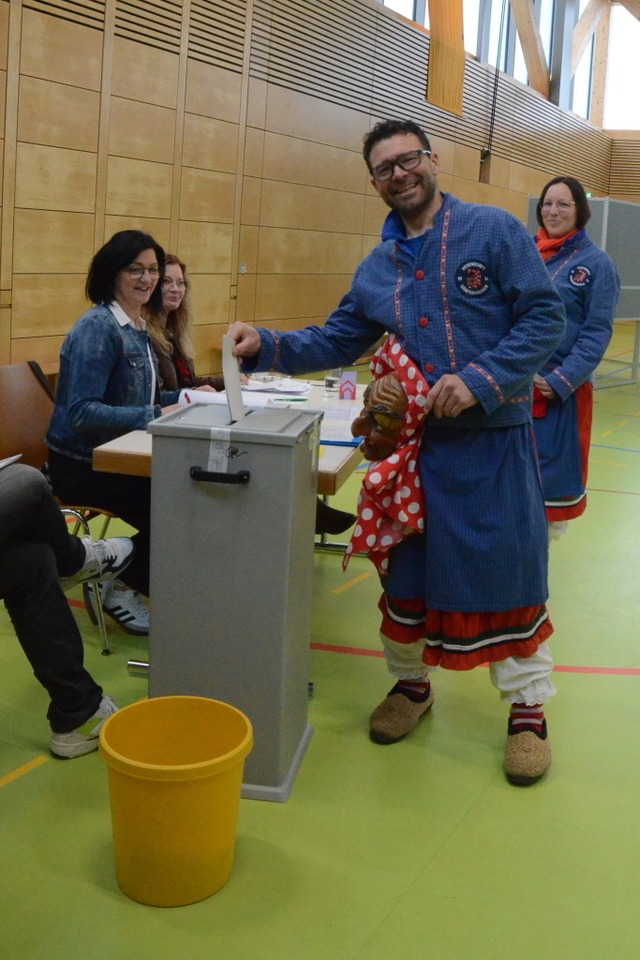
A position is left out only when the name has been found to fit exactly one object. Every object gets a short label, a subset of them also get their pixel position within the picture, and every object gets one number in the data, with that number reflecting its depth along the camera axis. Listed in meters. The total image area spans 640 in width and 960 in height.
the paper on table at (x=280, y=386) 3.85
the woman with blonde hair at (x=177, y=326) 3.87
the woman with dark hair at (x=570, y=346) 3.44
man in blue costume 2.29
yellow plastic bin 1.80
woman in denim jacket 3.04
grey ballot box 2.16
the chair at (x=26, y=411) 3.42
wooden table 2.52
